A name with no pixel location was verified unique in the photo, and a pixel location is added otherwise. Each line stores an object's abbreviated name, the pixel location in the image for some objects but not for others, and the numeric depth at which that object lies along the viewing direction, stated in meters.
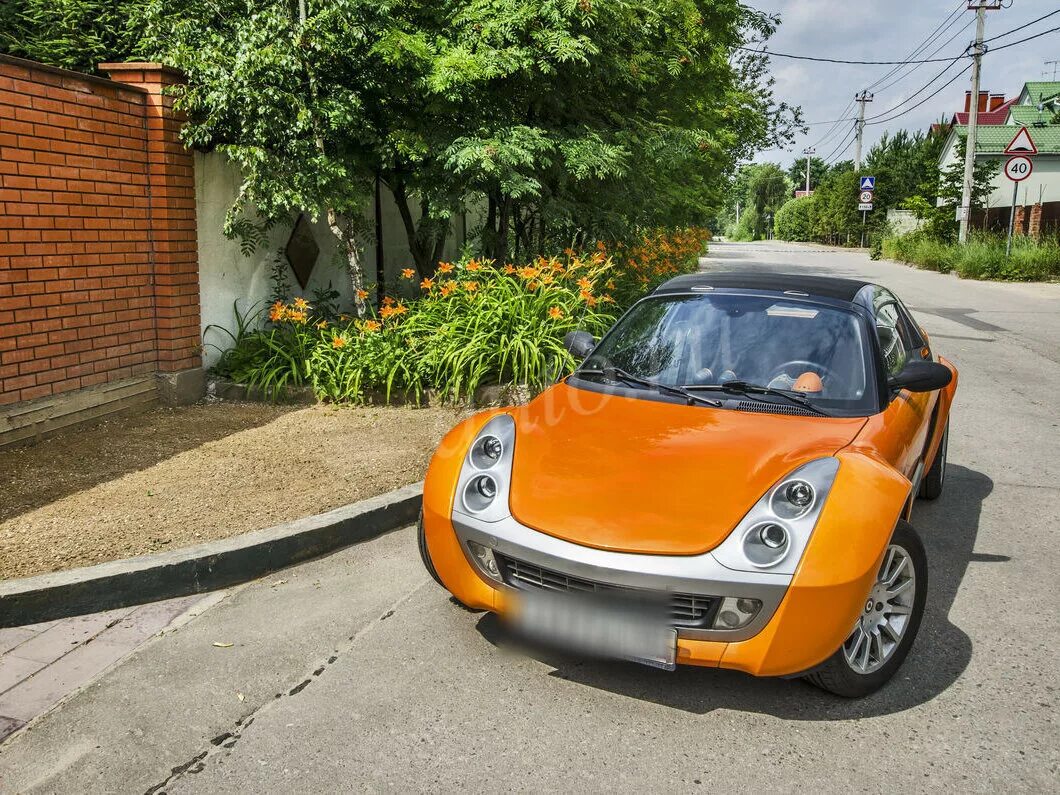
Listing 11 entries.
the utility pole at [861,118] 63.66
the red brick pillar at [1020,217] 26.33
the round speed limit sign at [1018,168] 19.91
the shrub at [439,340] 6.95
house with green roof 47.66
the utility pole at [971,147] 27.36
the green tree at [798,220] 68.81
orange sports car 2.77
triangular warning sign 20.34
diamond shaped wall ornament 8.35
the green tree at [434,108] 6.86
